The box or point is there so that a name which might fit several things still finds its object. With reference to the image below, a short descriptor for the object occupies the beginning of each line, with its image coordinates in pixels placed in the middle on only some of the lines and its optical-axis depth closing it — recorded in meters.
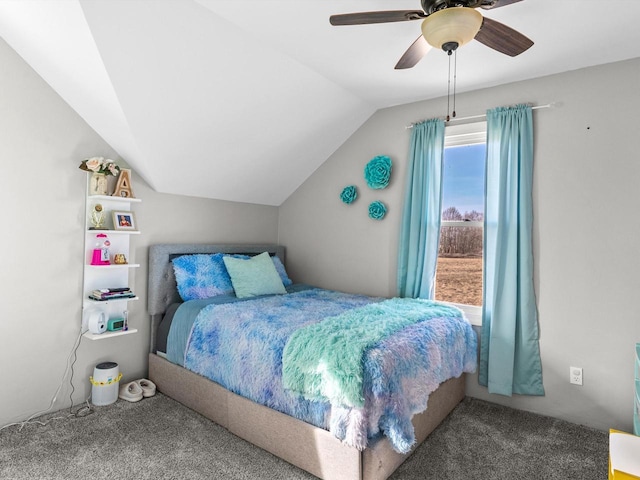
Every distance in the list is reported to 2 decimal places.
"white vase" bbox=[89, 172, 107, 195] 2.61
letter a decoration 2.73
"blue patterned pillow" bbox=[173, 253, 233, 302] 2.95
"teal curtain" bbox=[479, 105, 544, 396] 2.68
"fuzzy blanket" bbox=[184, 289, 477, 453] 1.67
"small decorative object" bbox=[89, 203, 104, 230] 2.62
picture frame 2.72
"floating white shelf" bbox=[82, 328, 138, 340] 2.54
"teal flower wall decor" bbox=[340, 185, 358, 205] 3.61
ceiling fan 1.48
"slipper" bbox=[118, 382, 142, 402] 2.67
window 3.12
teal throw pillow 3.08
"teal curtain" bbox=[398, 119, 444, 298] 3.11
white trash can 2.59
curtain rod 2.68
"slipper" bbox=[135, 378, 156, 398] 2.76
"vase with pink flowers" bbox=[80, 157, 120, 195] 2.51
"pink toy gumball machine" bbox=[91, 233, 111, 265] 2.62
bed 1.74
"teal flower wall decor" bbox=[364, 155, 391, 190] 3.37
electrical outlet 2.53
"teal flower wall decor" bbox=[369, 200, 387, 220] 3.41
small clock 2.66
